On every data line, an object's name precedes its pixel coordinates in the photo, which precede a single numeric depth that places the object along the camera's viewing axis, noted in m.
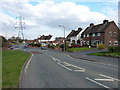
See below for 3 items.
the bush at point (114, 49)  30.11
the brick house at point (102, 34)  54.84
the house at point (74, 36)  77.44
